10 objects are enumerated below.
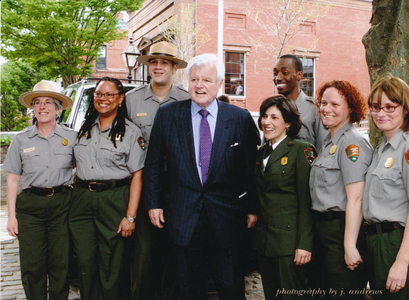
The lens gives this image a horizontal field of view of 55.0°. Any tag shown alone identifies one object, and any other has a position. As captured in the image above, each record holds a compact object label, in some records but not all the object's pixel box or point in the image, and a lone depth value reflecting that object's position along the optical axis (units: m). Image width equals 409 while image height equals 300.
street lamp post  11.26
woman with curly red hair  2.59
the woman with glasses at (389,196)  2.29
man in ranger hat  3.64
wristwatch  3.40
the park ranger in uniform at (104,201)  3.36
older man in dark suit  3.05
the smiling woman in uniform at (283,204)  2.83
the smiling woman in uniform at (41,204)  3.42
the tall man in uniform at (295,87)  3.70
